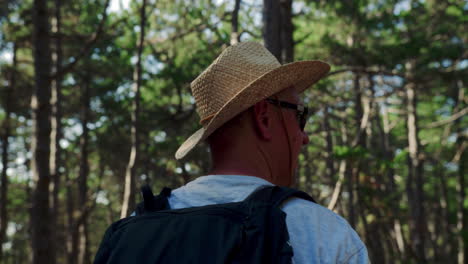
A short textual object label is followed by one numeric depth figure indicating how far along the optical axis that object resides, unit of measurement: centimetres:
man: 135
